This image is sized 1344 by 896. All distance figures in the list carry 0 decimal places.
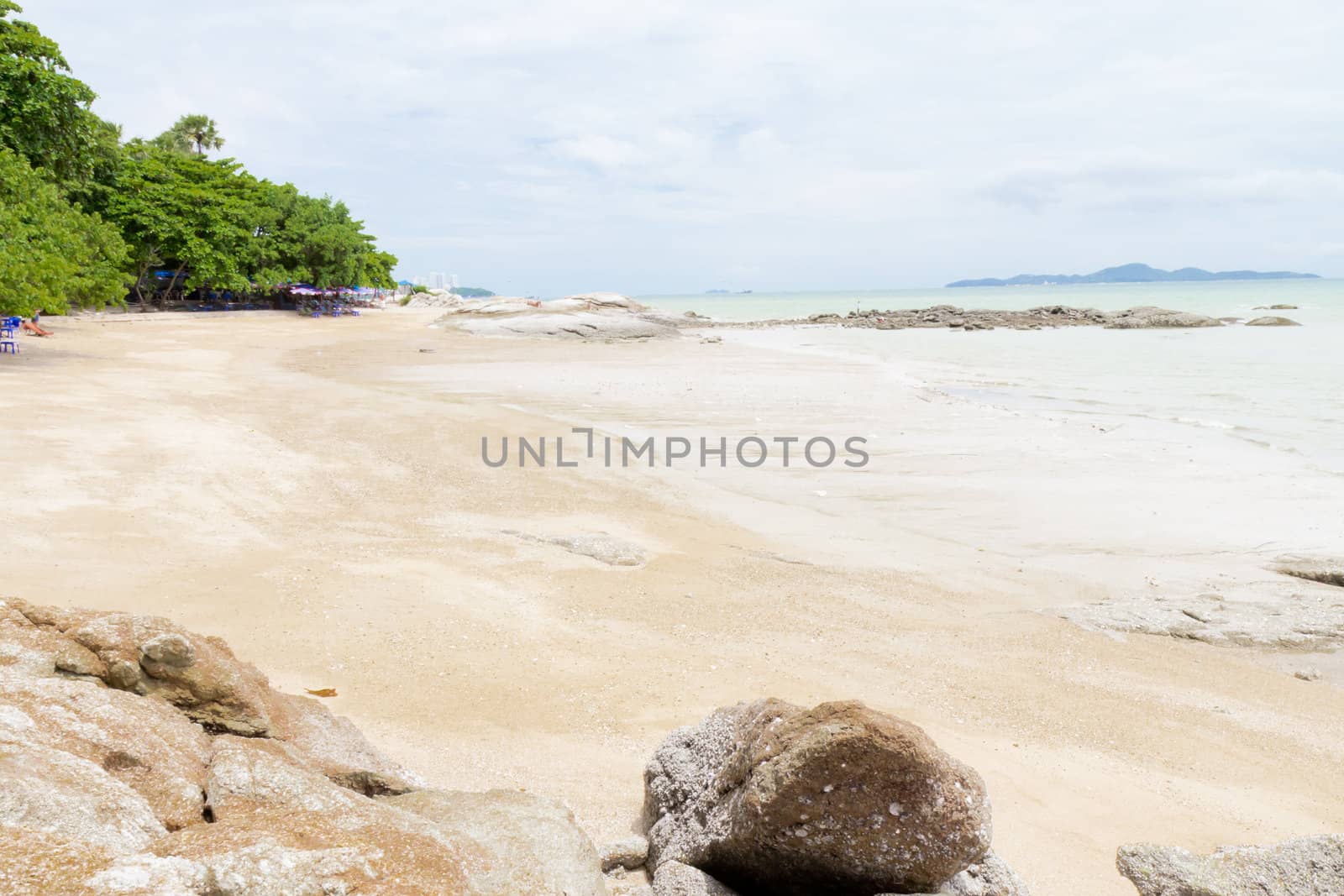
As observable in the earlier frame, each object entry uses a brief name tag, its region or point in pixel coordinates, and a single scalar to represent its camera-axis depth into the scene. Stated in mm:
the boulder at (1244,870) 2990
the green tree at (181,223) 44062
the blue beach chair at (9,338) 20669
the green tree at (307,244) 52906
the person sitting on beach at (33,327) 27812
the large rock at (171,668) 3299
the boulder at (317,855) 1982
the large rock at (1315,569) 8609
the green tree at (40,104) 20891
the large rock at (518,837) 2686
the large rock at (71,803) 2039
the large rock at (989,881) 3045
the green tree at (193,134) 78750
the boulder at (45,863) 1678
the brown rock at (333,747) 3238
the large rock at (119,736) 2514
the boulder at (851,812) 2861
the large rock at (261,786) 2529
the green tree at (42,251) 17641
